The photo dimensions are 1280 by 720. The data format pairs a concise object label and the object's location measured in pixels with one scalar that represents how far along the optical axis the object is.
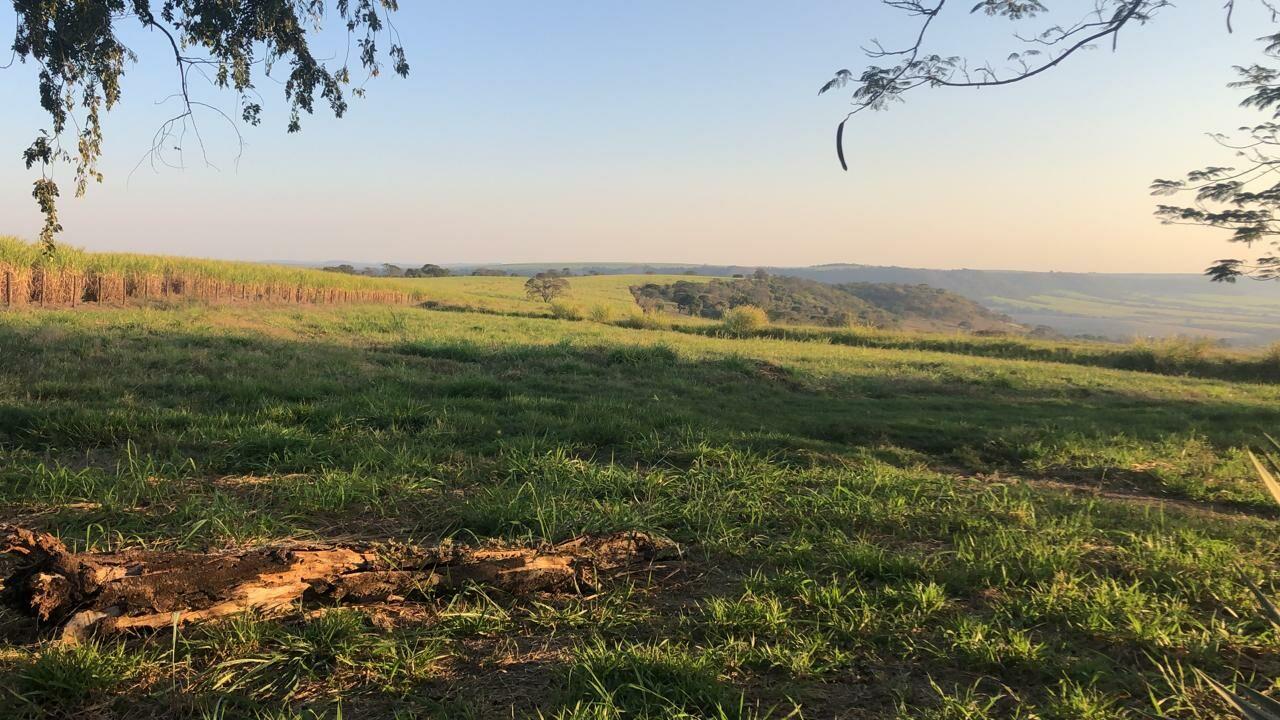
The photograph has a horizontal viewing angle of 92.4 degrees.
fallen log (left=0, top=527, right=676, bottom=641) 2.20
